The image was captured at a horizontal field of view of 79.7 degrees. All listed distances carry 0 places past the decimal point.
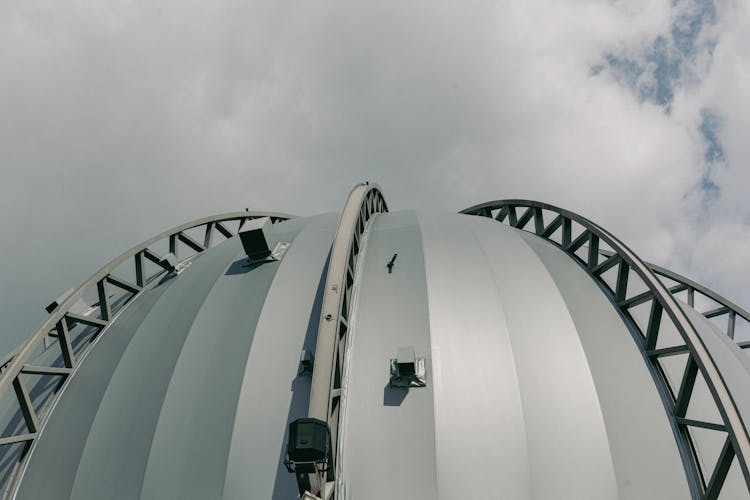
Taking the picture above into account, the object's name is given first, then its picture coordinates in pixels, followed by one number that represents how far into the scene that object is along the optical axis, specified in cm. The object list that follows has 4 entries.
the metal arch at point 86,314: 1598
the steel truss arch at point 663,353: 1277
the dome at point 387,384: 1284
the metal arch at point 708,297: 2802
